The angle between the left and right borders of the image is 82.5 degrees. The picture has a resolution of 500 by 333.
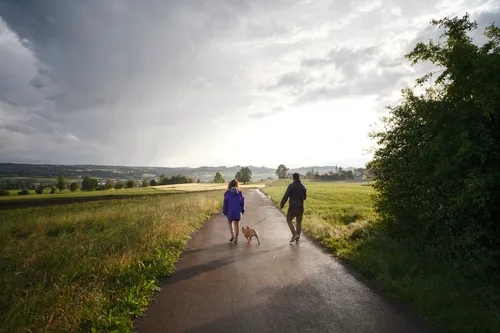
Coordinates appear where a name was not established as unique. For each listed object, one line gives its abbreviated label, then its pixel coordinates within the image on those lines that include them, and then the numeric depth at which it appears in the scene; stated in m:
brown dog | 10.92
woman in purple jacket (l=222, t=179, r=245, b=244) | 11.23
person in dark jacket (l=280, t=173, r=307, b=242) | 11.23
